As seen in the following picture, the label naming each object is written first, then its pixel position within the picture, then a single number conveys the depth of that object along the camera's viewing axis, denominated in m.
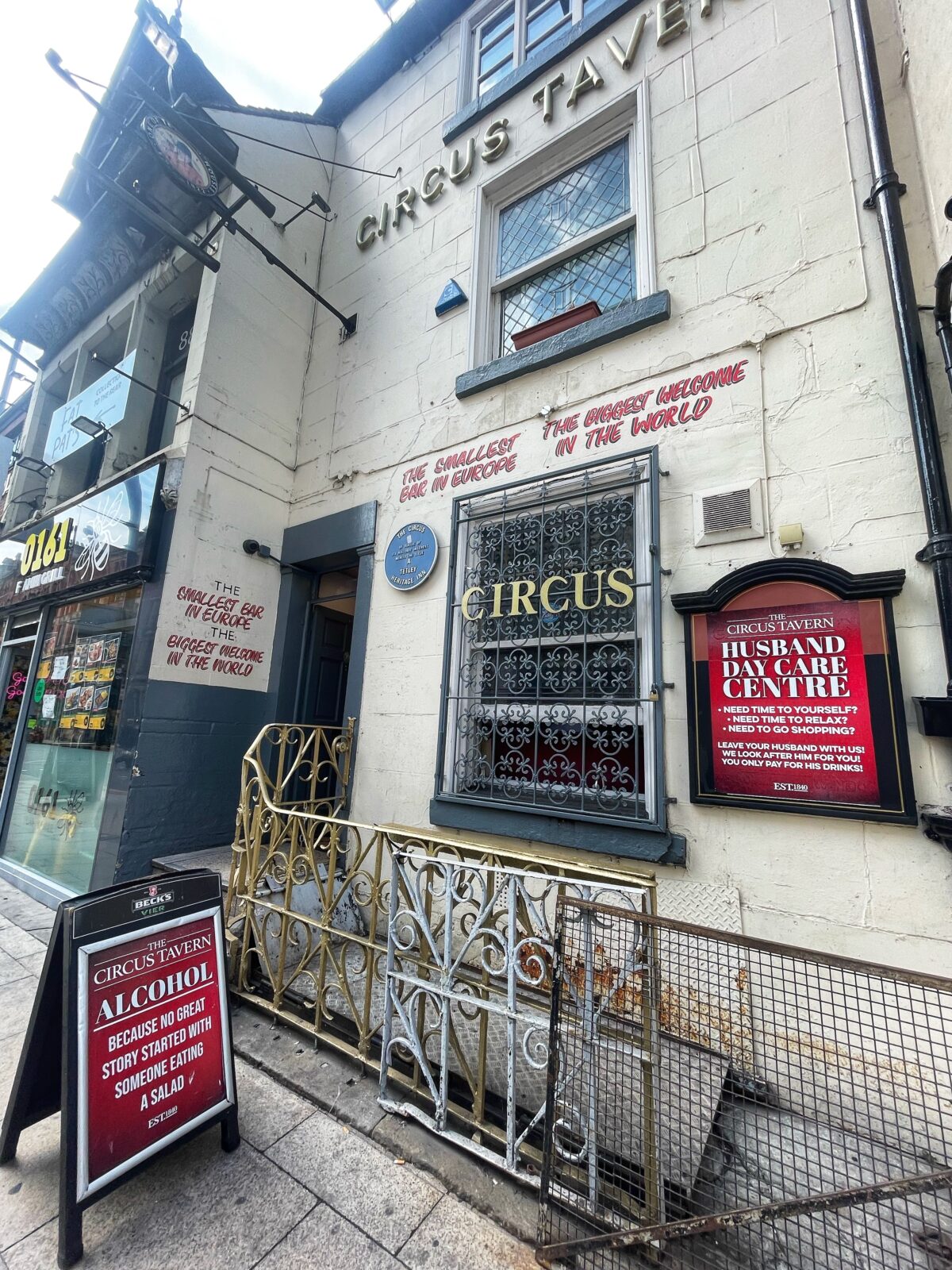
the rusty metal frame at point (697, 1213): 1.43
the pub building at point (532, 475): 2.72
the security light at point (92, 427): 5.73
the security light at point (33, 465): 7.78
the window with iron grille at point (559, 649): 3.25
